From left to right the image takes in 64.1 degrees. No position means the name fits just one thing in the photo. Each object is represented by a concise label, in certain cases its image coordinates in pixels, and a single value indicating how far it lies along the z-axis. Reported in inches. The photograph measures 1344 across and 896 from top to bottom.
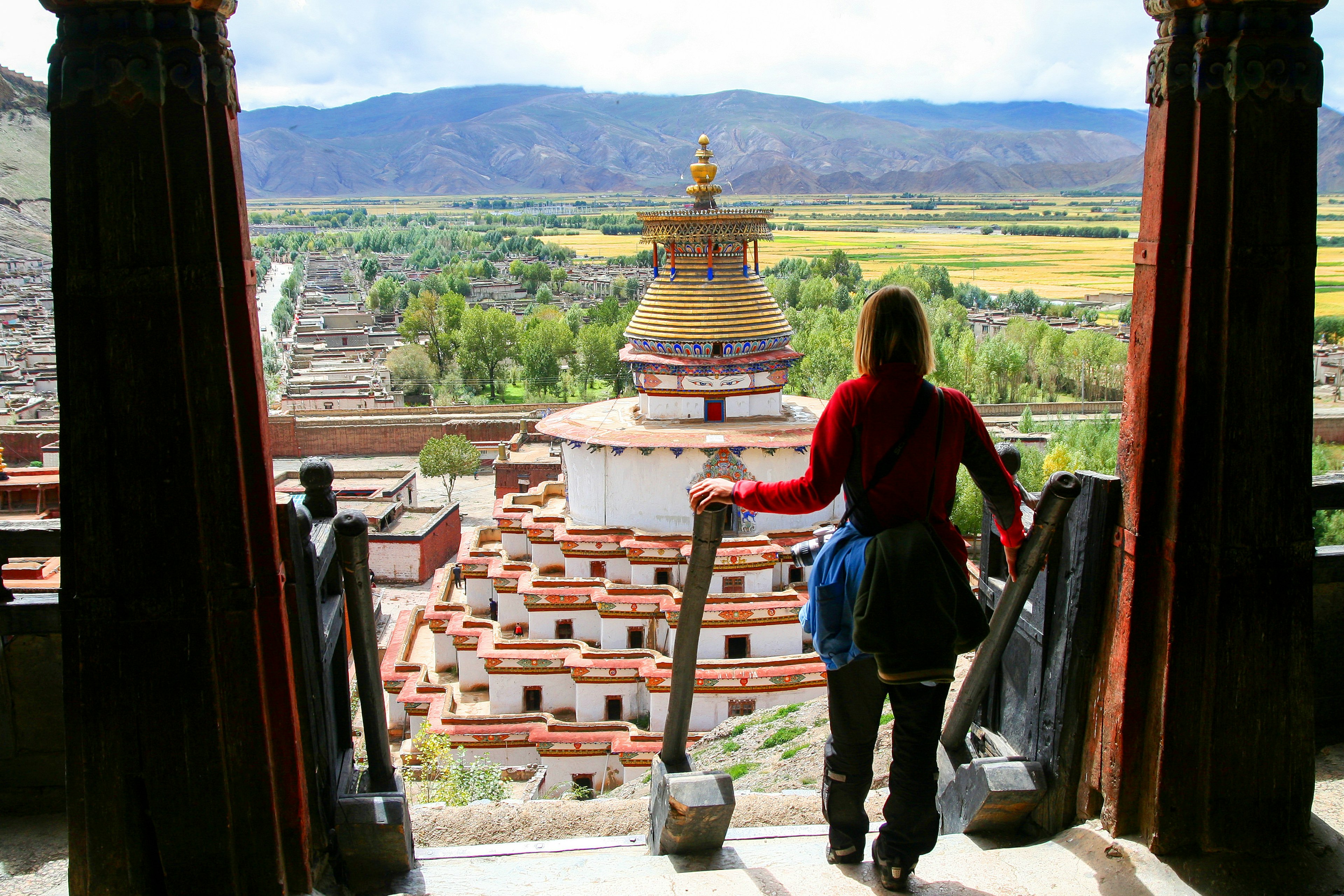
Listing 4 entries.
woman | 118.0
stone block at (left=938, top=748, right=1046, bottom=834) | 133.6
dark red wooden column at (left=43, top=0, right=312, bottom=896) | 105.6
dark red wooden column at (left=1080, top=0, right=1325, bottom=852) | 116.8
